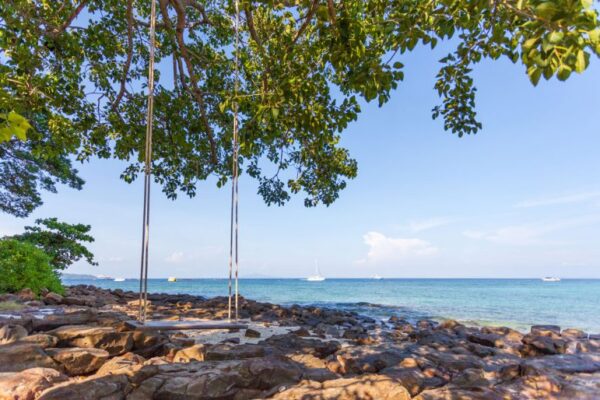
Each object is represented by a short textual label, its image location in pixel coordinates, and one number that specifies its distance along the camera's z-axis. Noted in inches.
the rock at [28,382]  114.9
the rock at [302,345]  201.9
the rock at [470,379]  156.9
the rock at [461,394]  129.0
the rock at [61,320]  185.2
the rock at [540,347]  281.7
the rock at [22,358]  139.2
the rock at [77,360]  146.3
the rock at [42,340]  156.1
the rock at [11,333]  161.8
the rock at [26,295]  355.7
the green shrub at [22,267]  394.3
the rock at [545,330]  363.9
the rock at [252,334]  259.0
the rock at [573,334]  379.7
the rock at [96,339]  165.0
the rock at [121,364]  134.8
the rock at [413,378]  151.1
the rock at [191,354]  167.8
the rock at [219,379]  123.6
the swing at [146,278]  142.3
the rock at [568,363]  213.2
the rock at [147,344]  176.6
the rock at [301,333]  275.6
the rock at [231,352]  163.5
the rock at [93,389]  114.6
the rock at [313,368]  145.9
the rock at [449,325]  408.5
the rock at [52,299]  361.4
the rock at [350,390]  120.0
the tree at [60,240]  543.2
